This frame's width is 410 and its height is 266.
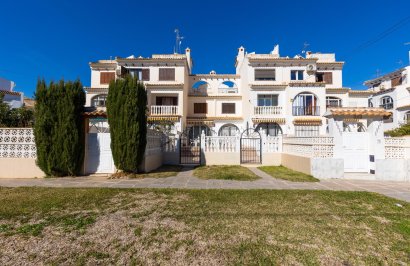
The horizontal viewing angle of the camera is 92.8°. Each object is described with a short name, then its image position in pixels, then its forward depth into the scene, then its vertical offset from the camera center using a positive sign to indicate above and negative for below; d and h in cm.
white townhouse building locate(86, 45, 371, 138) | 2241 +551
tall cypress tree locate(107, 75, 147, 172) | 927 +69
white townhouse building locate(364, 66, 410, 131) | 2730 +645
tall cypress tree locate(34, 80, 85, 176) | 899 +34
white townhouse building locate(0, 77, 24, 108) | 2669 +559
